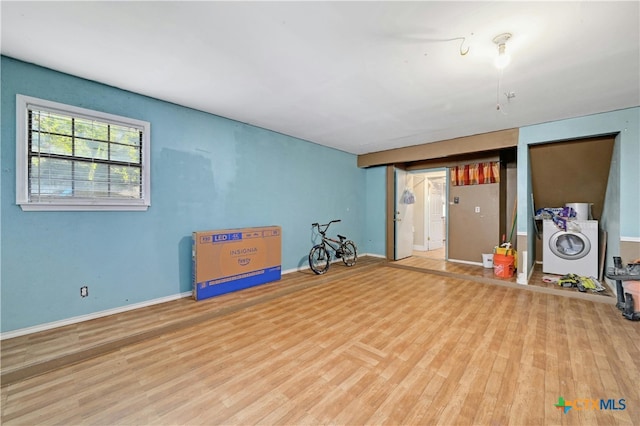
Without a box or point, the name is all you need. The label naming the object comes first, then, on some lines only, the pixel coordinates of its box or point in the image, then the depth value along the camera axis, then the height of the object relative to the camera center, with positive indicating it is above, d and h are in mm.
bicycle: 4681 -844
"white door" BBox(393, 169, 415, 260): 5969 -61
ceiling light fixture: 1874 +1325
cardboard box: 3248 -700
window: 2350 +566
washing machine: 4035 -607
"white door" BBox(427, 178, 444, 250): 7408 -9
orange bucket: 4363 -942
